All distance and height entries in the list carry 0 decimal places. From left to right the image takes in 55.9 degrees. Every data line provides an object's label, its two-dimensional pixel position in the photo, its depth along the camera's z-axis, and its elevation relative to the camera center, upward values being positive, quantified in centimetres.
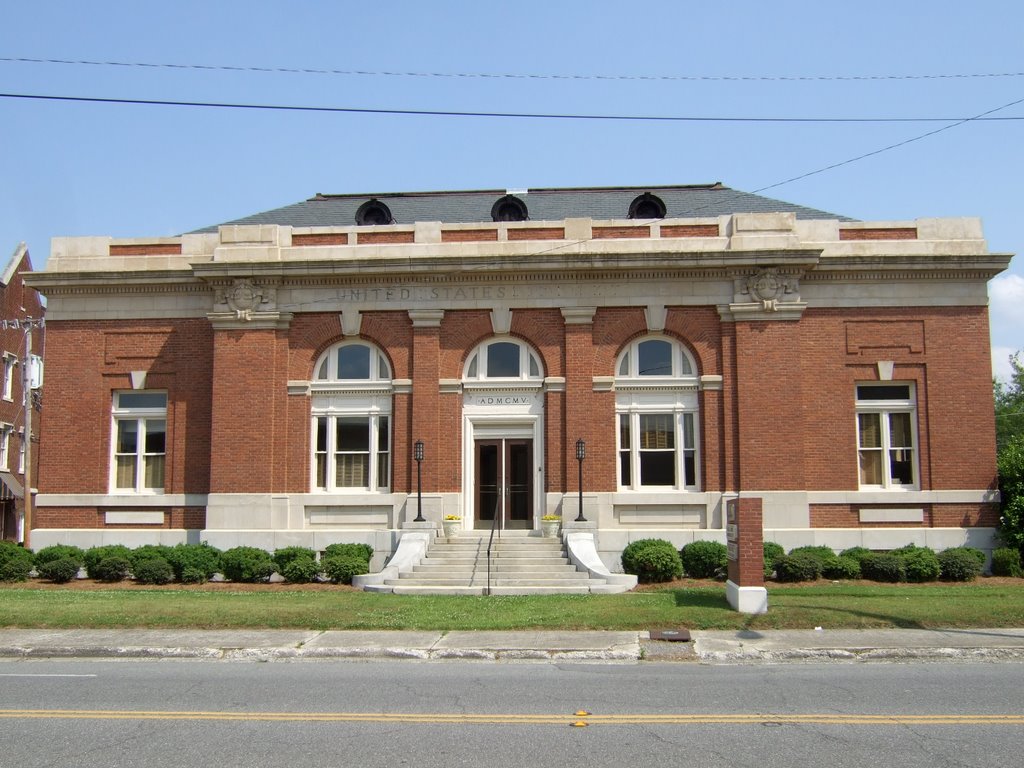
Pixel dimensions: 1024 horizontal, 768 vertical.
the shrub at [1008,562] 2248 -211
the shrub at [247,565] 2197 -207
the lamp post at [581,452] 2346 +51
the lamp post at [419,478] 2373 -11
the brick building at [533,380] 2400 +237
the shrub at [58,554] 2256 -188
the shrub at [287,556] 2219 -188
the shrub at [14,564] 2216 -204
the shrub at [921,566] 2153 -209
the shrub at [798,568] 2109 -210
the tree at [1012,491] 2303 -47
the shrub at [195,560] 2219 -199
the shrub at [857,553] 2202 -188
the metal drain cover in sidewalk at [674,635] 1383 -236
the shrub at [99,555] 2261 -189
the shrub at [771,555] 2148 -187
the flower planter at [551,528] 2356 -134
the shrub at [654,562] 2145 -200
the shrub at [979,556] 2214 -194
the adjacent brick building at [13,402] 4294 +328
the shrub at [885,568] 2145 -215
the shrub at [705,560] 2183 -197
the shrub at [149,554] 2242 -187
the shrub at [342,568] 2175 -212
